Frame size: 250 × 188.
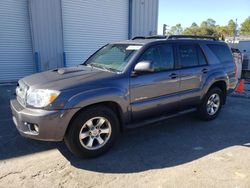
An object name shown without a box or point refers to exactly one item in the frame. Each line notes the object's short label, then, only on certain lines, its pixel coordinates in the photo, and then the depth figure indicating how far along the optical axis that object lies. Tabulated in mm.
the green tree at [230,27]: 80250
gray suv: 3479
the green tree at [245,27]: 77400
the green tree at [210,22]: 111844
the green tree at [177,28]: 105025
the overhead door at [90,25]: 11352
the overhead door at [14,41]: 9766
